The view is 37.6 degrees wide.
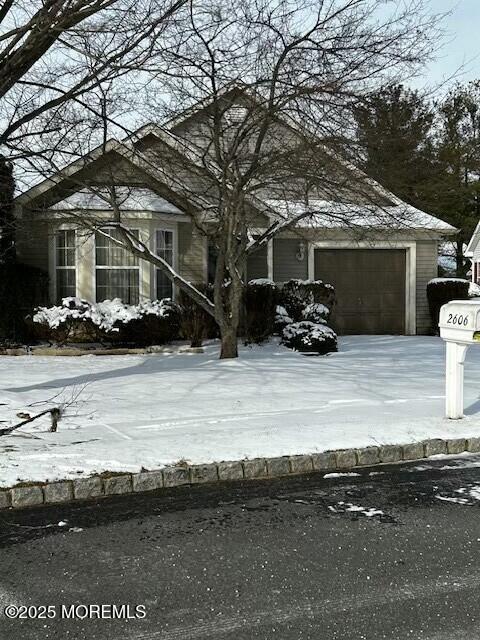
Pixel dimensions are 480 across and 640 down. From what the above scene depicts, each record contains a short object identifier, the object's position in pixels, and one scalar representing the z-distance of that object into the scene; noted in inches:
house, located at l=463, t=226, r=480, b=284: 1176.2
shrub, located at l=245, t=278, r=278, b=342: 646.5
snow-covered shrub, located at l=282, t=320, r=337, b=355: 595.8
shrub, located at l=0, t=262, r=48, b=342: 639.1
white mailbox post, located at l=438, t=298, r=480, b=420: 306.7
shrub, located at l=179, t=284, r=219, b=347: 623.8
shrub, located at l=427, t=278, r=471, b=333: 749.9
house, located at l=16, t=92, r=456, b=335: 533.6
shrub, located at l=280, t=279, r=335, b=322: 670.5
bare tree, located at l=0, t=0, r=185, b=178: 333.1
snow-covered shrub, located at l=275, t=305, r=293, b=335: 647.1
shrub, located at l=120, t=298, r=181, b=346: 612.4
